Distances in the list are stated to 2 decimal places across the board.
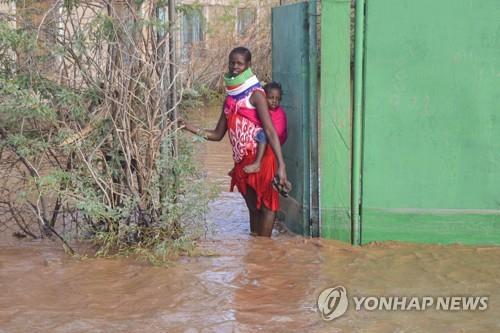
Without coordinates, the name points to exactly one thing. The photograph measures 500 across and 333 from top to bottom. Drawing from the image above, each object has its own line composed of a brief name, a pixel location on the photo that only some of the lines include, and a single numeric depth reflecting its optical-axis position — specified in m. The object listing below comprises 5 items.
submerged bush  5.40
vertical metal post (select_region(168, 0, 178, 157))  5.55
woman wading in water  5.81
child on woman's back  5.90
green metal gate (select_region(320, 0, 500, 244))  5.73
